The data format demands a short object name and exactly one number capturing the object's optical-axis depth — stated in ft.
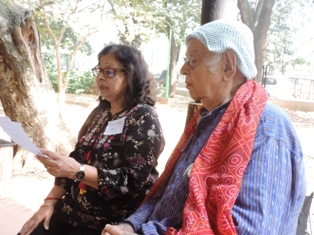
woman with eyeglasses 5.67
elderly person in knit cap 3.72
